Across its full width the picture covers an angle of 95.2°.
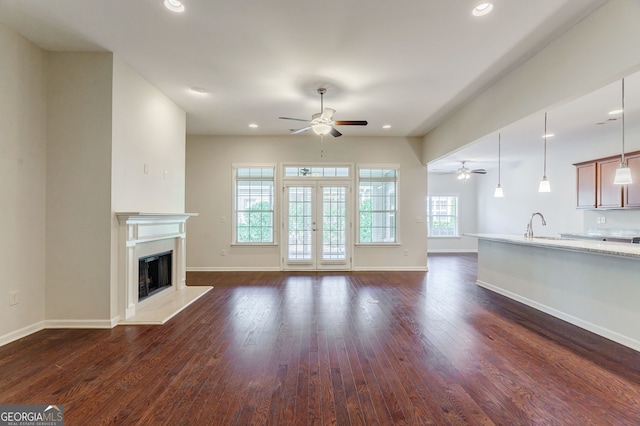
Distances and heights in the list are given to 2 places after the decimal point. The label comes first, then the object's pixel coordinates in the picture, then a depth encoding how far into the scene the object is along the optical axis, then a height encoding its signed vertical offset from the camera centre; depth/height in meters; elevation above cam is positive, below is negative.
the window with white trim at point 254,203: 6.59 +0.21
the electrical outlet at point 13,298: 2.90 -0.87
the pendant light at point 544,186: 4.14 +0.40
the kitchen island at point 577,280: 2.86 -0.80
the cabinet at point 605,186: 5.33 +0.57
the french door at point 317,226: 6.61 -0.30
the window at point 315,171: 6.63 +0.95
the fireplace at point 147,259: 3.42 -0.63
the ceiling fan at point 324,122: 4.20 +1.31
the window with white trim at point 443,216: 10.25 -0.09
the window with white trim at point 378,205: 6.73 +0.19
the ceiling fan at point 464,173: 8.18 +1.15
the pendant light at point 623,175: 3.18 +0.43
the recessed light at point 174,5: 2.50 +1.80
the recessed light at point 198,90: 4.21 +1.78
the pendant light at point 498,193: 5.32 +0.38
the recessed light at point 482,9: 2.49 +1.79
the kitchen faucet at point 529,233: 4.58 -0.30
